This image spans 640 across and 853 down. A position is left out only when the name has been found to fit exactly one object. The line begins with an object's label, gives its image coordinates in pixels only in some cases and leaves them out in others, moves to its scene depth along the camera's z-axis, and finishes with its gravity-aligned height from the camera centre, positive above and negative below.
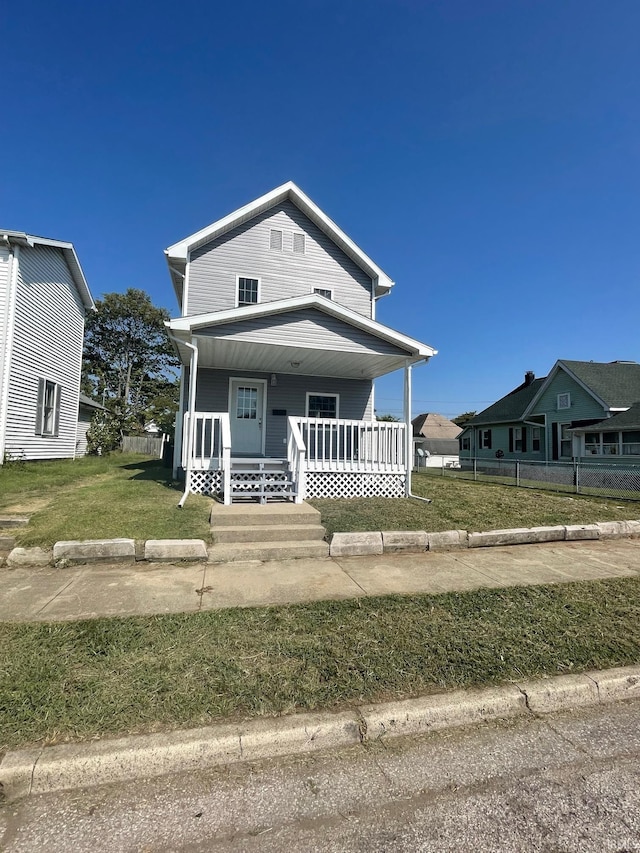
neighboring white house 11.29 +3.10
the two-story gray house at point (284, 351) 8.64 +2.20
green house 20.12 +1.85
